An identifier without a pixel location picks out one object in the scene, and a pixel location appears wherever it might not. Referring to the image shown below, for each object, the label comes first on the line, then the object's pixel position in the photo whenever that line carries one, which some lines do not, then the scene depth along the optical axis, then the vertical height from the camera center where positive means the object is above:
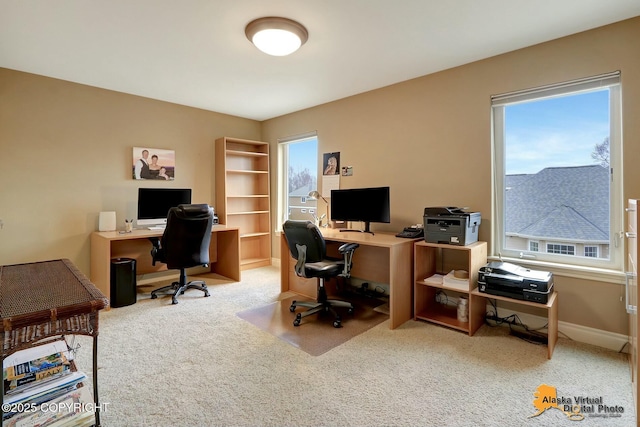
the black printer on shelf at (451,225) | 2.67 -0.15
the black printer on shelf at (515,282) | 2.32 -0.57
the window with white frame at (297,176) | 4.74 +0.51
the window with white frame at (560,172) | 2.44 +0.29
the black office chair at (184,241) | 3.42 -0.34
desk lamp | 4.21 +0.12
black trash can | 3.37 -0.77
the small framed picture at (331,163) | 4.26 +0.62
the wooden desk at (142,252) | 3.35 -0.54
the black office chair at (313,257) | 2.80 -0.44
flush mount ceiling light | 2.34 +1.34
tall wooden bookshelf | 4.85 +0.22
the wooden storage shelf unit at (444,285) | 2.68 -0.68
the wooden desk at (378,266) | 2.80 -0.62
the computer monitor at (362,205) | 3.42 +0.04
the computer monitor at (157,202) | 3.95 +0.10
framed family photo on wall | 4.11 +0.62
